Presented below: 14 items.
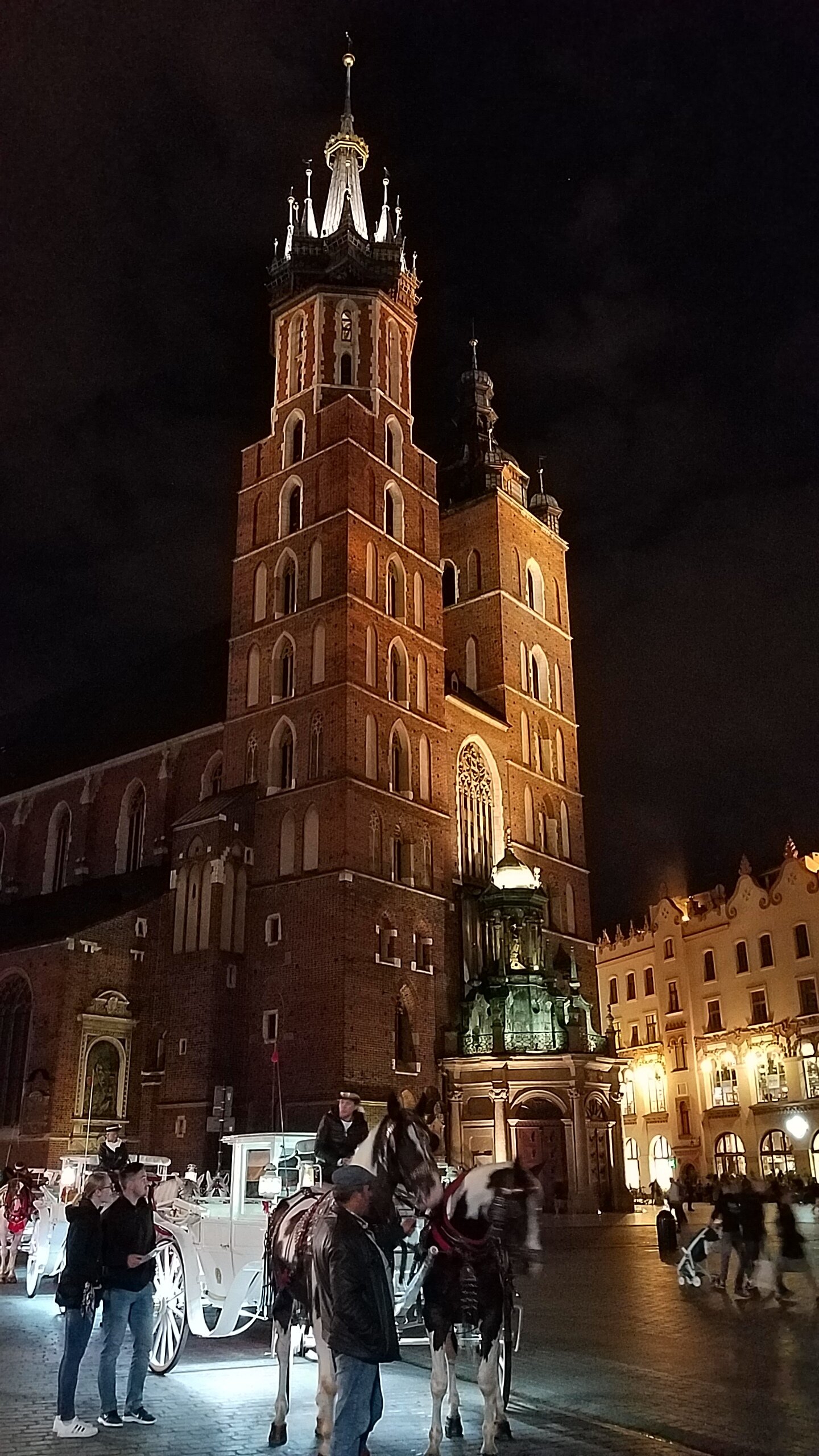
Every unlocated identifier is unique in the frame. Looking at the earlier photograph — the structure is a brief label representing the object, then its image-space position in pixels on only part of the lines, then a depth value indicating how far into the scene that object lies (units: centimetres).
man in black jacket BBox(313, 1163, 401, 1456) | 568
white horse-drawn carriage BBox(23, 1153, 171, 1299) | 1484
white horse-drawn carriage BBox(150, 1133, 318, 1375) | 1012
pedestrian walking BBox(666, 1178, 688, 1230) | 2284
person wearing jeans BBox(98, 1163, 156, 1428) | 823
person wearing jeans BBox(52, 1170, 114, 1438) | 786
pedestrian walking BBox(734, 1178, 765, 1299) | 1514
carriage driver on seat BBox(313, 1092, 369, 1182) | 921
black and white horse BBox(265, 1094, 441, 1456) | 733
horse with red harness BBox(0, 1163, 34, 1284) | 1722
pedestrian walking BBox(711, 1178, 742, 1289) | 1533
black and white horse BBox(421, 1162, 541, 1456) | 779
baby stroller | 1622
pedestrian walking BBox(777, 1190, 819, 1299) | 1534
